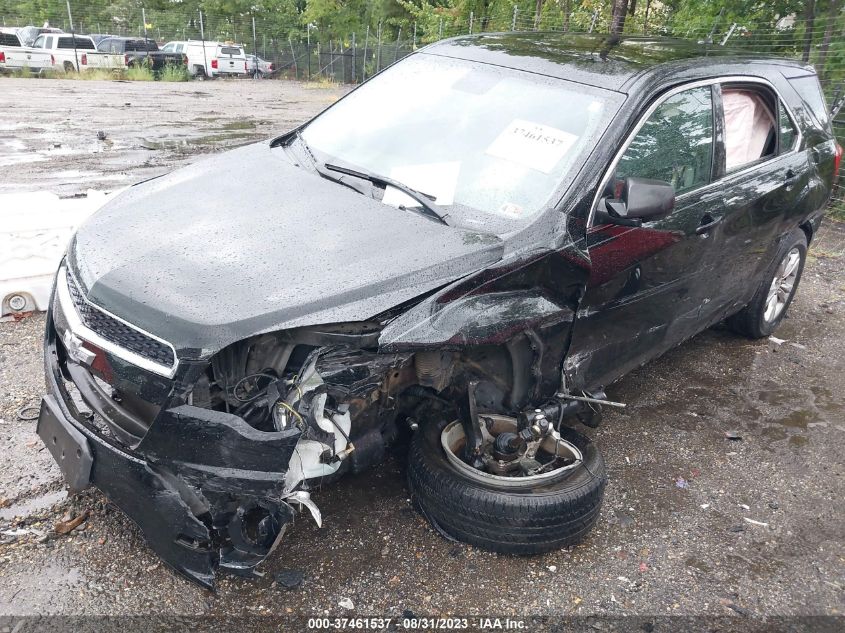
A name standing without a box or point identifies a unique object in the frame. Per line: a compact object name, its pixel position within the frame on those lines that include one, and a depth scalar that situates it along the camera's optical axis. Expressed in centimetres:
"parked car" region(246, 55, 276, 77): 3238
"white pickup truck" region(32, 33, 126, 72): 2419
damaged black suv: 230
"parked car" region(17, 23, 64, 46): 2569
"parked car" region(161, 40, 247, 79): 3005
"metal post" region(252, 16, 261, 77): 3493
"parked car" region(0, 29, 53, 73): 2280
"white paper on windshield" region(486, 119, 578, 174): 311
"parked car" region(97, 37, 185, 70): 2612
